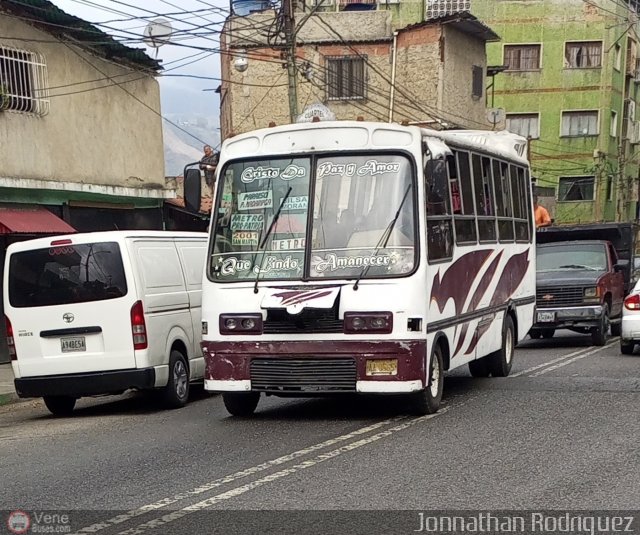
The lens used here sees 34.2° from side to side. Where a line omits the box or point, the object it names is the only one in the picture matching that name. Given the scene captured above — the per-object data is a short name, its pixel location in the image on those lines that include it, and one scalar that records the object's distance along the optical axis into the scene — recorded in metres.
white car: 16.72
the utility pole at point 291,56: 21.14
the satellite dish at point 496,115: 41.25
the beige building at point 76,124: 19.42
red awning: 18.22
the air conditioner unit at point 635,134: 57.37
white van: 11.73
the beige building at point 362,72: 36.72
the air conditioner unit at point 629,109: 55.59
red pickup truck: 19.70
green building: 51.34
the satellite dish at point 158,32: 23.12
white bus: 9.91
